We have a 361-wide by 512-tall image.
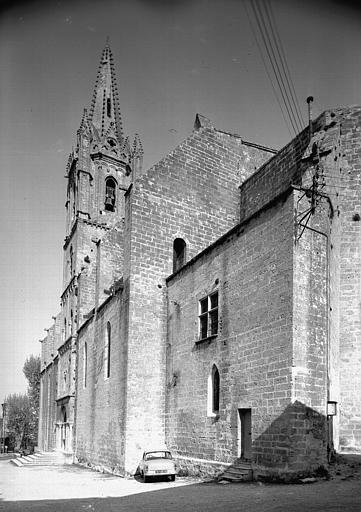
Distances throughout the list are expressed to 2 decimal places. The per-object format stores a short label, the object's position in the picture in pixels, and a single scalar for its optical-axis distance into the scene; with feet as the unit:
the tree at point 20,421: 243.60
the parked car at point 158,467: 52.90
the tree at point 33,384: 233.96
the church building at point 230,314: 44.14
